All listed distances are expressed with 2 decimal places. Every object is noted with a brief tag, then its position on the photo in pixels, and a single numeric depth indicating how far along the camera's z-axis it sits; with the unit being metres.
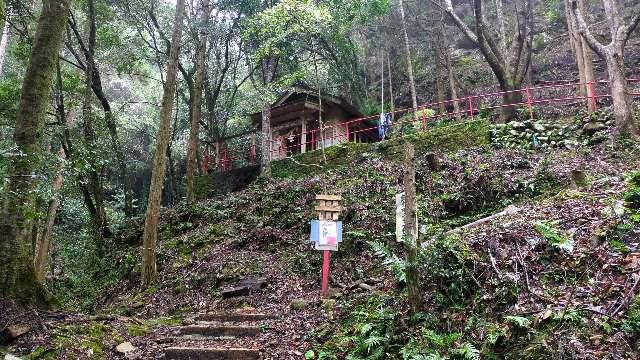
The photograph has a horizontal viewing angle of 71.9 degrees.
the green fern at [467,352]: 3.82
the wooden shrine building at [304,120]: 20.84
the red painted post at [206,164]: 22.53
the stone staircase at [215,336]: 5.85
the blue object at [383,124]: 18.57
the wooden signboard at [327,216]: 8.25
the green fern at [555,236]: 4.61
